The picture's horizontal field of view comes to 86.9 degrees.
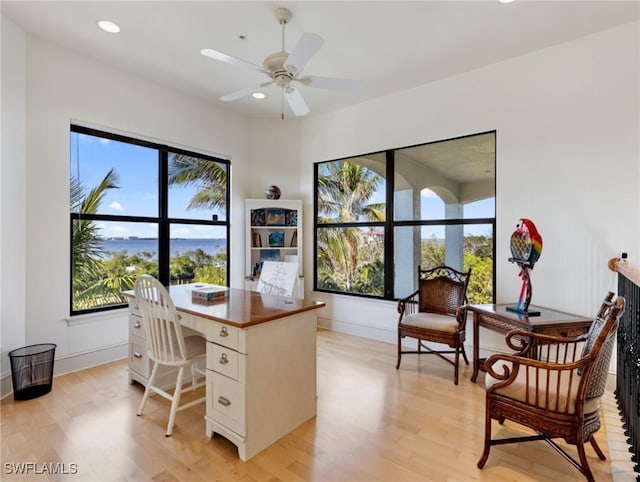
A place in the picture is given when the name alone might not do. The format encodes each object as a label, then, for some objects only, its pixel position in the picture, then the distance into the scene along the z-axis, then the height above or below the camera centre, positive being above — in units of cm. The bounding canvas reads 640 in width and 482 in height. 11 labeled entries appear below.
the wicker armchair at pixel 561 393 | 166 -81
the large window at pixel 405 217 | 361 +27
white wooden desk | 198 -81
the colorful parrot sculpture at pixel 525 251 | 274 -10
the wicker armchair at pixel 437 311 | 310 -77
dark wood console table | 253 -64
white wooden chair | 219 -68
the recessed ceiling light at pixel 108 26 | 277 +176
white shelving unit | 484 +6
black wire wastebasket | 265 -108
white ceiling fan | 211 +120
